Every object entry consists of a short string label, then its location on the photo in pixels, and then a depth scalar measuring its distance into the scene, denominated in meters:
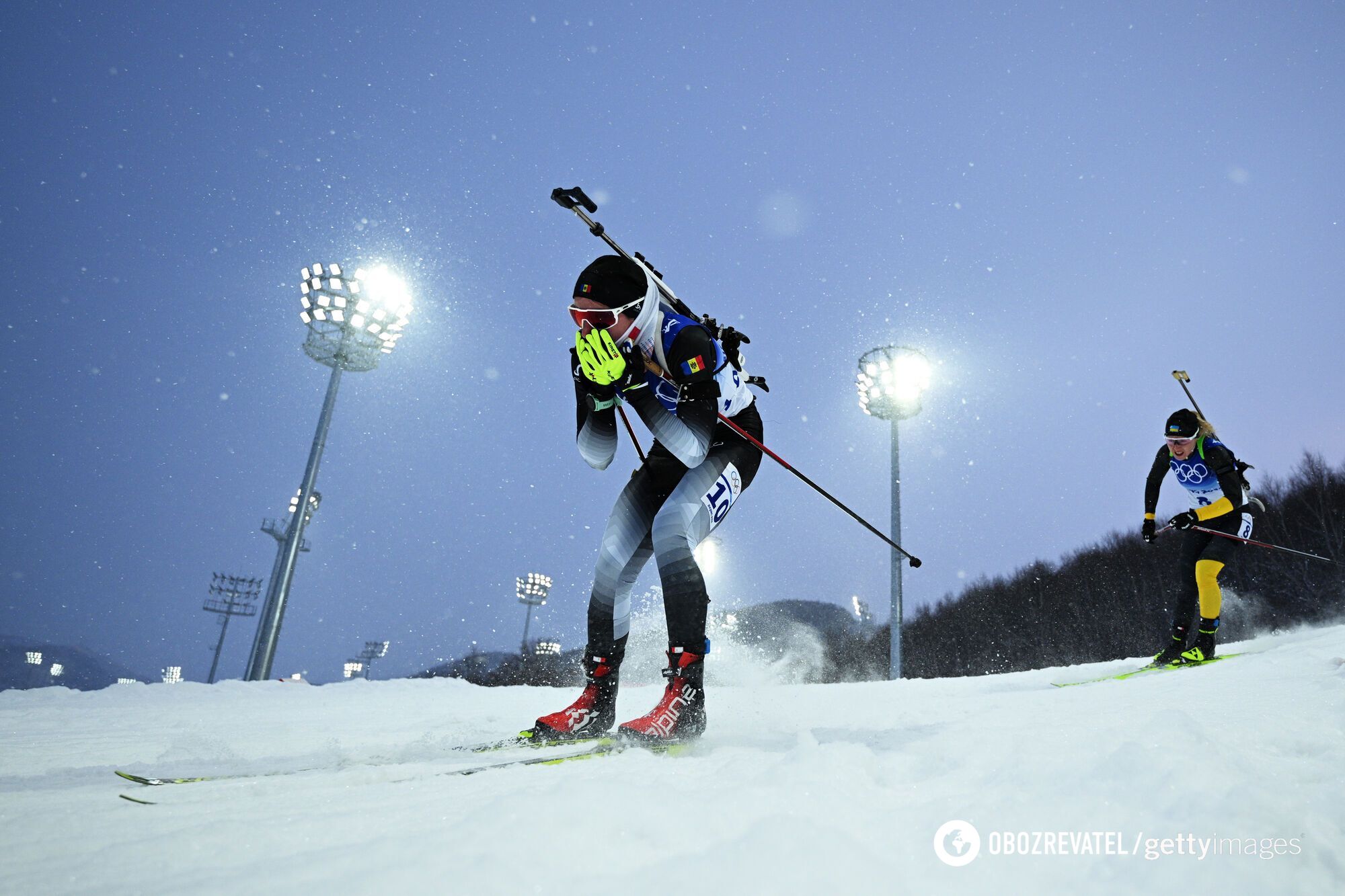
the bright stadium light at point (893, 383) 17.64
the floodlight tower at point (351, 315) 16.42
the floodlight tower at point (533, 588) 45.59
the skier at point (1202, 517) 5.47
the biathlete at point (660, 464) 2.86
